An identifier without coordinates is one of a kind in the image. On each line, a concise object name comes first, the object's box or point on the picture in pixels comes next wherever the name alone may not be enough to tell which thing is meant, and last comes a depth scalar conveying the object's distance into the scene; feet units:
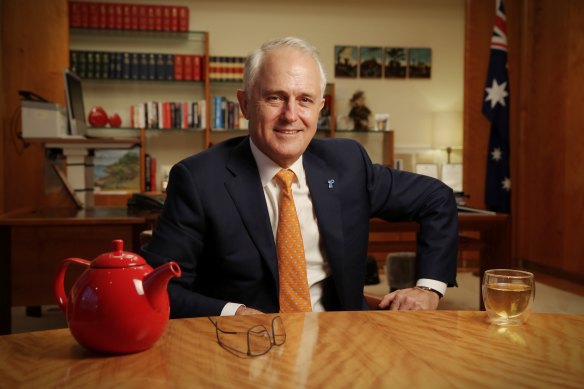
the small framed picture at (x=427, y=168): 18.86
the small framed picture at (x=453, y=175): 18.70
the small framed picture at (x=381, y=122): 18.84
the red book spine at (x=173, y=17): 17.71
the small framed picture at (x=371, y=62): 19.13
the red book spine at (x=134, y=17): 17.40
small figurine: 18.54
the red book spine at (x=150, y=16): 17.49
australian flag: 16.75
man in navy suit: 4.61
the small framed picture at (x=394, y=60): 19.20
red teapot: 2.46
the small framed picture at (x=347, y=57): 19.13
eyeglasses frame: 2.56
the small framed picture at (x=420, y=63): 19.27
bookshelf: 17.37
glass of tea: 3.08
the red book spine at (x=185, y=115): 17.61
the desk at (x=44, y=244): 8.45
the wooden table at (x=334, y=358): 2.25
